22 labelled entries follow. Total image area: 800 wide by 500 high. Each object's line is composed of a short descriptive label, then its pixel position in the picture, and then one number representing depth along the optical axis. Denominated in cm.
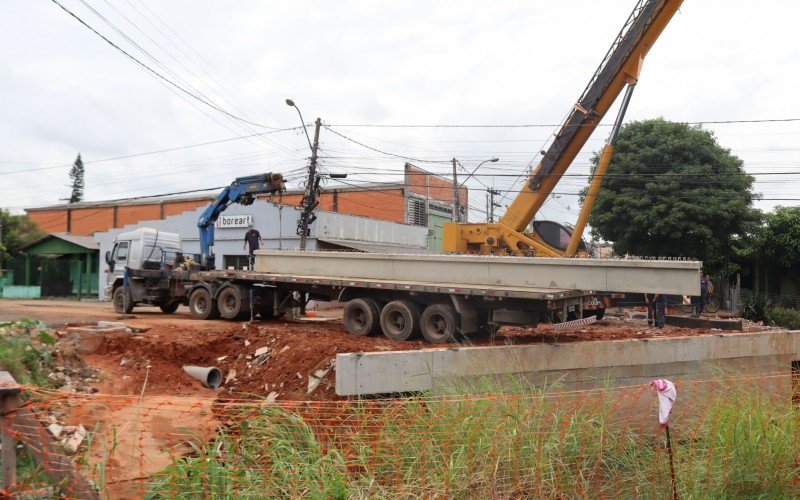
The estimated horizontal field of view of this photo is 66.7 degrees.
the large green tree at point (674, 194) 2442
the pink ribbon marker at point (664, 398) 424
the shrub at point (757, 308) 2464
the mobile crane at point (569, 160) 1416
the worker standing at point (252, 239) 1738
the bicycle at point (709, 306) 2090
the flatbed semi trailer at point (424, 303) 1027
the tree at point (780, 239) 2661
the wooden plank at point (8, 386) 356
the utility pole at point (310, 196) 2272
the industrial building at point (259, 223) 2839
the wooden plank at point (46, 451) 358
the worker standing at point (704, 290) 2012
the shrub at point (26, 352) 681
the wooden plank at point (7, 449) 350
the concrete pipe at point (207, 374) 1058
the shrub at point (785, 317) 2299
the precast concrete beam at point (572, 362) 861
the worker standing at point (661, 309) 1459
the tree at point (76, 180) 8675
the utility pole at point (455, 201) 2680
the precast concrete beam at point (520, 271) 953
